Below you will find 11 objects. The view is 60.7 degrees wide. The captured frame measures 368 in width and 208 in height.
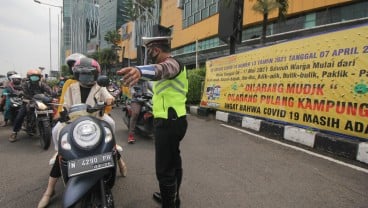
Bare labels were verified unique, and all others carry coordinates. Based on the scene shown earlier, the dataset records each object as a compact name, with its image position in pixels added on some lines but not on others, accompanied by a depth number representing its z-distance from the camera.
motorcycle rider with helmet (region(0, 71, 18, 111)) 9.23
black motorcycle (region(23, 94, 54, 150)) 6.28
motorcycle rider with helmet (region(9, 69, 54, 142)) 7.03
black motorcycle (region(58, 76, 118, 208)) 2.62
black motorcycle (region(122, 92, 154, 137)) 6.98
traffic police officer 3.06
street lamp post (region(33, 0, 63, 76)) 29.82
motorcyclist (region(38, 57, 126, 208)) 3.46
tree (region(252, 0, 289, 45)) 20.66
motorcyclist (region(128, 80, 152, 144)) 6.87
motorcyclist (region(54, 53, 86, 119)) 3.61
